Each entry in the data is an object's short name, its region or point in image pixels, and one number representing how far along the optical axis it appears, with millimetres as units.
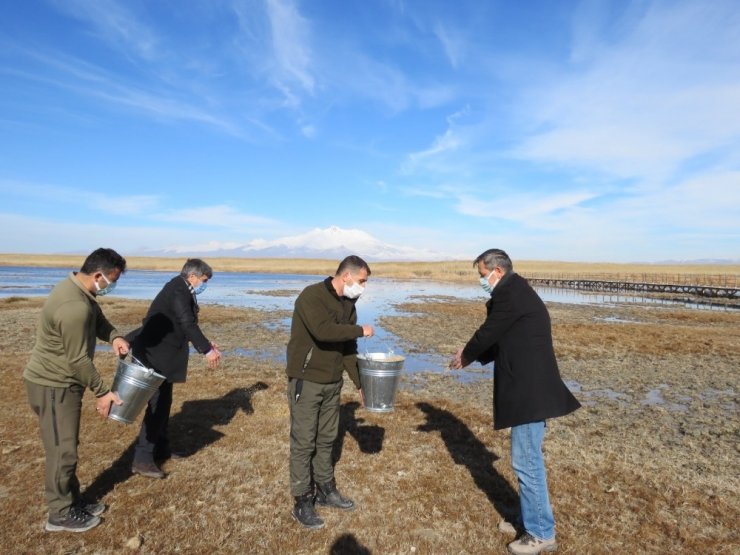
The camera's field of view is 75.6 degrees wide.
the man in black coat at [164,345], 5699
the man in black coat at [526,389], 4184
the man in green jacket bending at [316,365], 4672
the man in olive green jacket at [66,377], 4141
